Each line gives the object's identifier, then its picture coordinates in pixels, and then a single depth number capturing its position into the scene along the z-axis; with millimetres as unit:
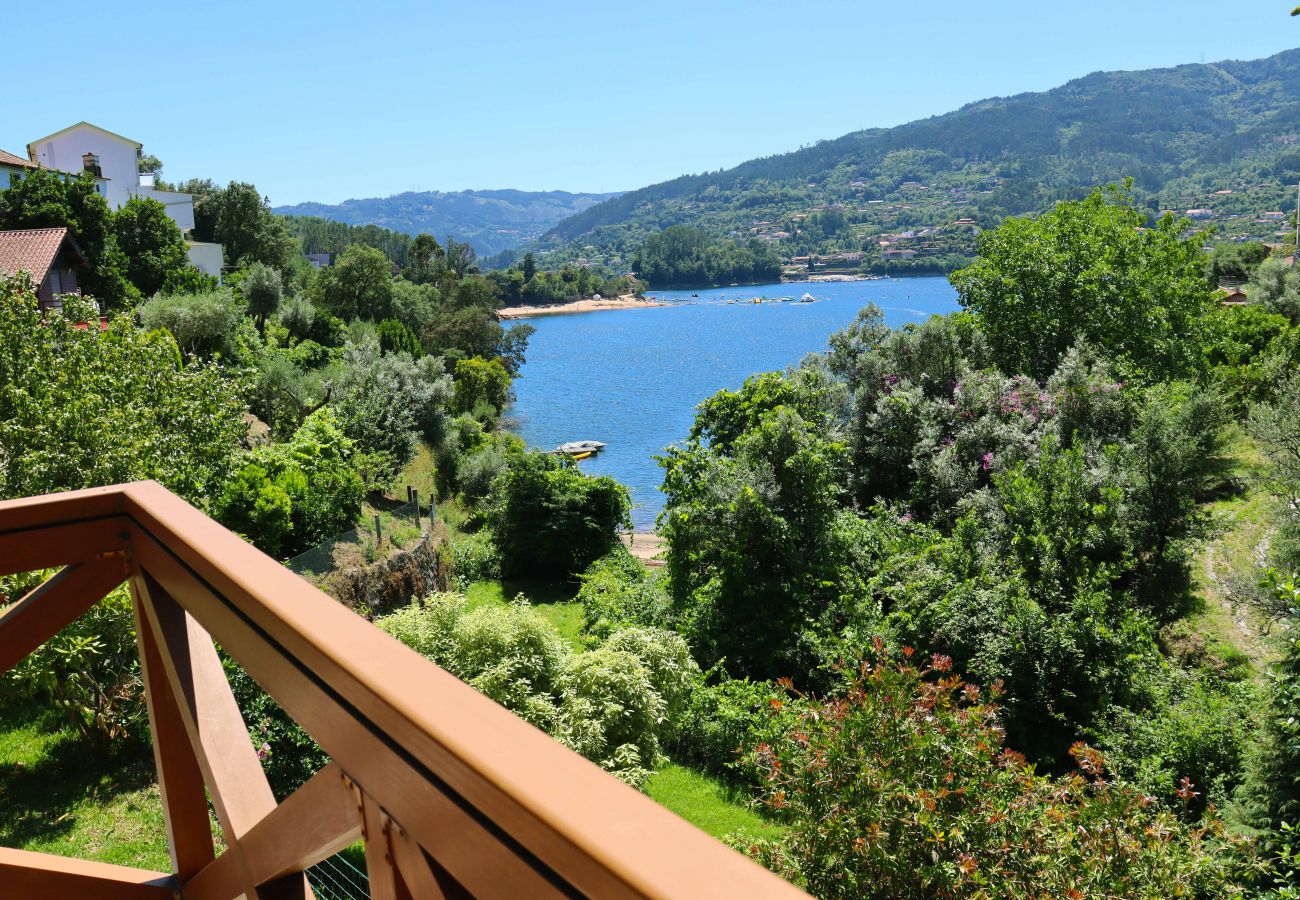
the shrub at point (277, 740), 7871
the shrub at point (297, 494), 15641
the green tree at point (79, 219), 28922
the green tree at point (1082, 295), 21000
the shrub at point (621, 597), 15934
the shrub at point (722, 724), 11398
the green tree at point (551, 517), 21938
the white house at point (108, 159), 45000
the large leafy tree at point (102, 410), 9297
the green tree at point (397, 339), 41406
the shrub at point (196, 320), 25922
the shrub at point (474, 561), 21266
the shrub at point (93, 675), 7281
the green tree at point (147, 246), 32875
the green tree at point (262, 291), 38000
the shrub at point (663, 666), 11711
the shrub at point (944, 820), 5383
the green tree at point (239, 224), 47812
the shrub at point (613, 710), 9734
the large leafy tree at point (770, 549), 14062
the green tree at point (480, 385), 42438
